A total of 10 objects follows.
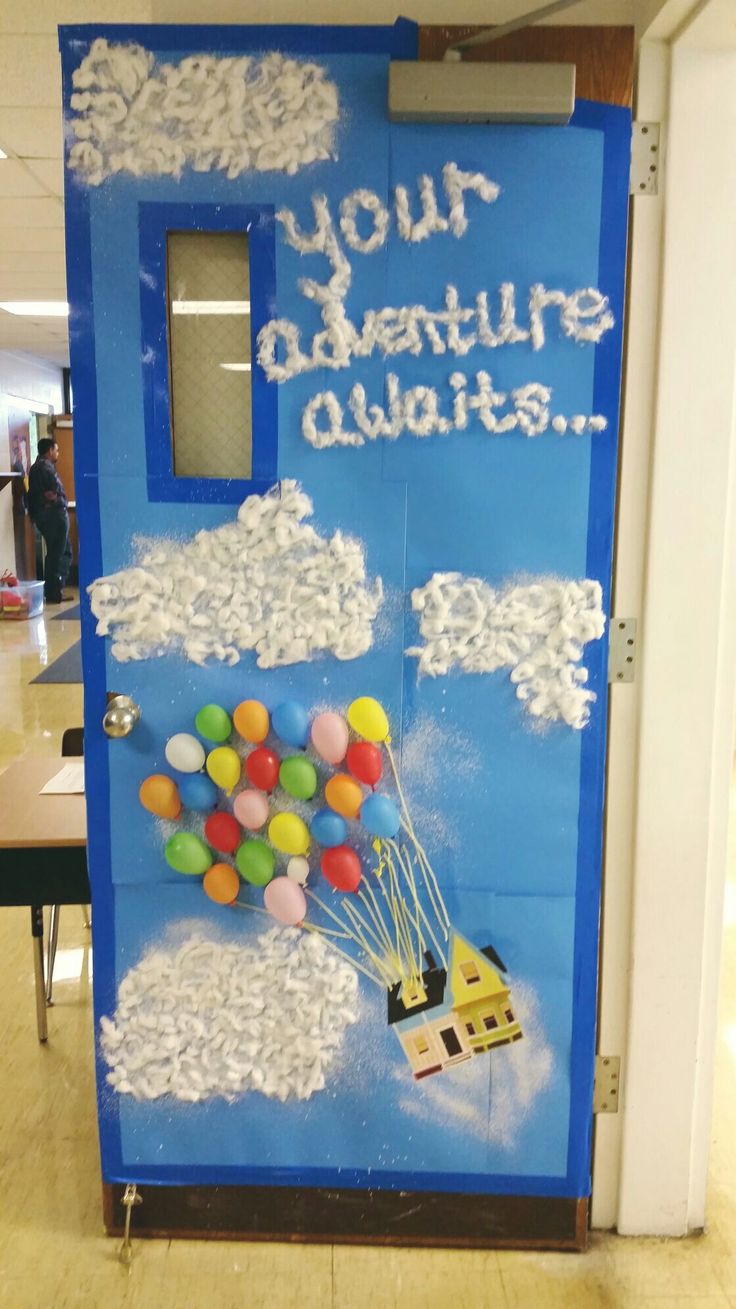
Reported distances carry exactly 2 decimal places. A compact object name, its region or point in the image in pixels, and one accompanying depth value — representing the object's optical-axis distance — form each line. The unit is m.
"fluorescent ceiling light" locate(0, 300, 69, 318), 7.83
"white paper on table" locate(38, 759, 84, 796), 2.60
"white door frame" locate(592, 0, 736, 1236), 1.83
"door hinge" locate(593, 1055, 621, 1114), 2.11
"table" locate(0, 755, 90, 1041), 2.27
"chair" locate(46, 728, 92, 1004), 3.24
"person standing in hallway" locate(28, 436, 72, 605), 9.91
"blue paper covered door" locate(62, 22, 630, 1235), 1.82
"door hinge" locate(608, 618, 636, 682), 1.98
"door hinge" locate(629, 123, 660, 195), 1.83
